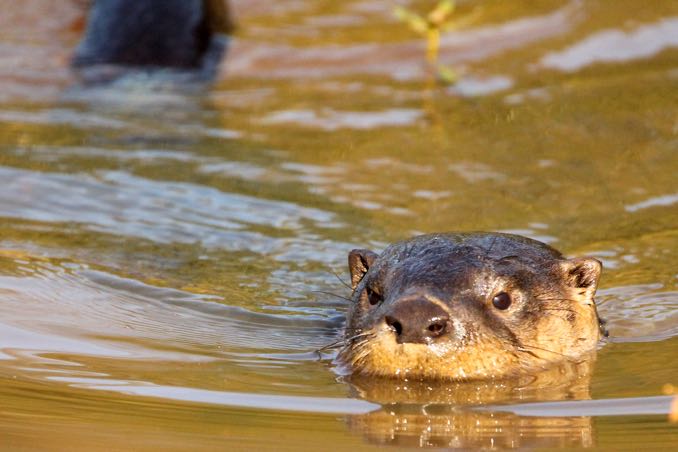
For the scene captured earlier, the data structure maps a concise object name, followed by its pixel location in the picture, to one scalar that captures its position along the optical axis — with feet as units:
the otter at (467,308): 28.99
